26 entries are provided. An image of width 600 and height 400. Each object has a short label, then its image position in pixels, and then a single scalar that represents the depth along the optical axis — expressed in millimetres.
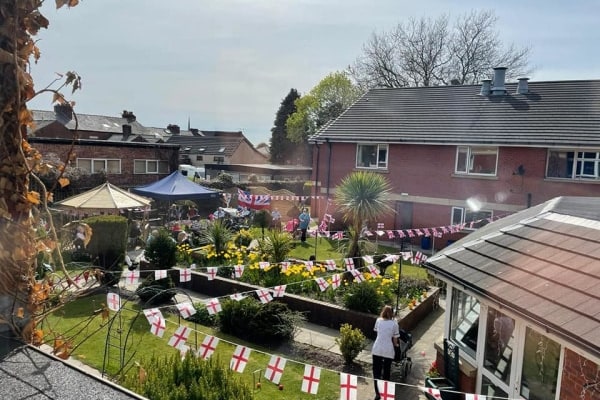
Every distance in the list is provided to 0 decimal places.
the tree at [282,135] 71312
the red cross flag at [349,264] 11400
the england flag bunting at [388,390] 5465
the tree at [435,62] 38000
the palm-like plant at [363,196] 14234
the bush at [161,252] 13109
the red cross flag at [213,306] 7594
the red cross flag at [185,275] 10117
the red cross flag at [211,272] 10211
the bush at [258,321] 9570
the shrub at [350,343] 8609
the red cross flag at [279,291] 9070
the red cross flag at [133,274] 9509
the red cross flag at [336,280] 10482
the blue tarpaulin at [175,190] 19141
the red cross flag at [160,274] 9909
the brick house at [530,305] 4637
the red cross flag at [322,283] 9648
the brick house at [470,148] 18312
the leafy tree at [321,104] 55688
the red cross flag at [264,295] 8978
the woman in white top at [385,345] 7618
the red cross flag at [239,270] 10933
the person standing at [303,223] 20109
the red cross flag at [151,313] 6816
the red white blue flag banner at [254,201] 23656
